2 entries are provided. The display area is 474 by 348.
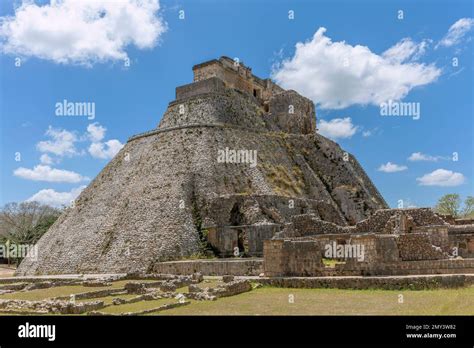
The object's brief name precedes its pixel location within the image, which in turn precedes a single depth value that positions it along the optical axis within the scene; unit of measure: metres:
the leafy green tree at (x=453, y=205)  57.78
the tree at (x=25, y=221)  54.88
